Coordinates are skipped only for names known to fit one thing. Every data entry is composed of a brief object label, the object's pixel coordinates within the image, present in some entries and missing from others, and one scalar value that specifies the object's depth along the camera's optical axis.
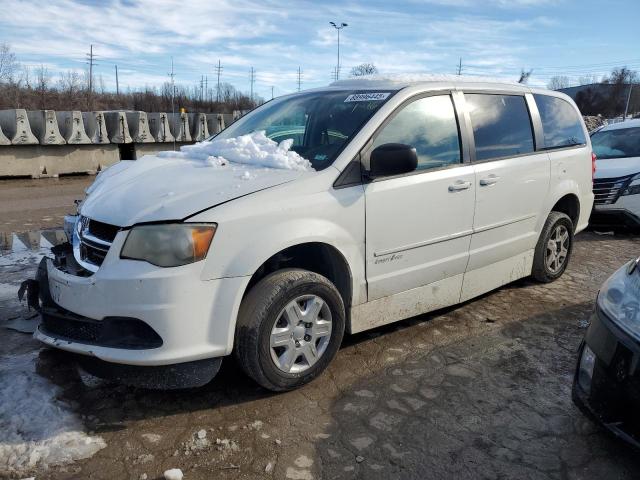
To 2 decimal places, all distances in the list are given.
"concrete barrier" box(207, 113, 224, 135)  15.38
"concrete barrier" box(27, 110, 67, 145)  11.91
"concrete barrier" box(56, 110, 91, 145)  12.35
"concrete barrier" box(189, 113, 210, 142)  14.81
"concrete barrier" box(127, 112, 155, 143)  13.33
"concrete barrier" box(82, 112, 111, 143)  12.81
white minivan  2.58
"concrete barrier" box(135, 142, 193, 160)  13.61
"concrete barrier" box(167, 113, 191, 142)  14.38
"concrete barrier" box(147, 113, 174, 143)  13.85
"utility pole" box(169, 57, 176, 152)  59.18
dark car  2.19
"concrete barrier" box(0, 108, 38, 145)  11.41
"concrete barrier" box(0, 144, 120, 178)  11.66
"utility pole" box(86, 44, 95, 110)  42.03
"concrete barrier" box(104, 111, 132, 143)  13.07
